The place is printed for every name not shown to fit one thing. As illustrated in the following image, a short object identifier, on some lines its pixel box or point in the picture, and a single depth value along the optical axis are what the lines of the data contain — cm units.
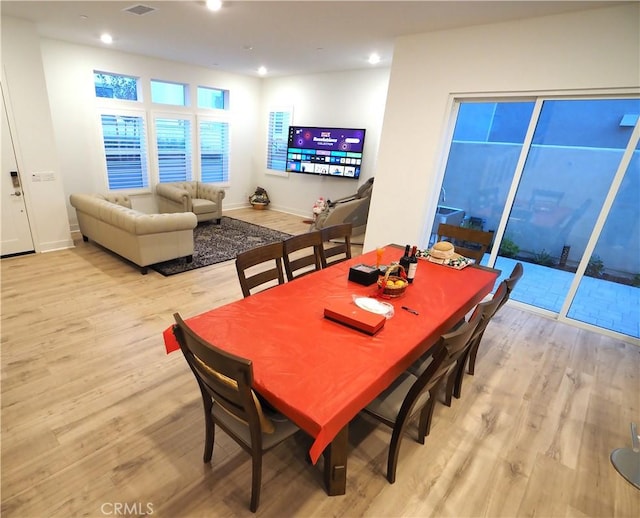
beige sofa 365
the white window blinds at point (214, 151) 666
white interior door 380
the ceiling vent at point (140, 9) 330
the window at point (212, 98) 647
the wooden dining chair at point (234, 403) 109
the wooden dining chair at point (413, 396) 133
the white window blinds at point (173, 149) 601
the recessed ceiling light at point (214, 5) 297
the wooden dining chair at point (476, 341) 159
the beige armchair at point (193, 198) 563
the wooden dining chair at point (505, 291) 183
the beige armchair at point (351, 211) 539
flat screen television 601
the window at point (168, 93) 578
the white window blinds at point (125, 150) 536
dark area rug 417
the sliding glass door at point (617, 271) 308
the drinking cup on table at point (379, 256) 224
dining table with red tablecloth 116
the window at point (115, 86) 520
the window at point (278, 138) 709
